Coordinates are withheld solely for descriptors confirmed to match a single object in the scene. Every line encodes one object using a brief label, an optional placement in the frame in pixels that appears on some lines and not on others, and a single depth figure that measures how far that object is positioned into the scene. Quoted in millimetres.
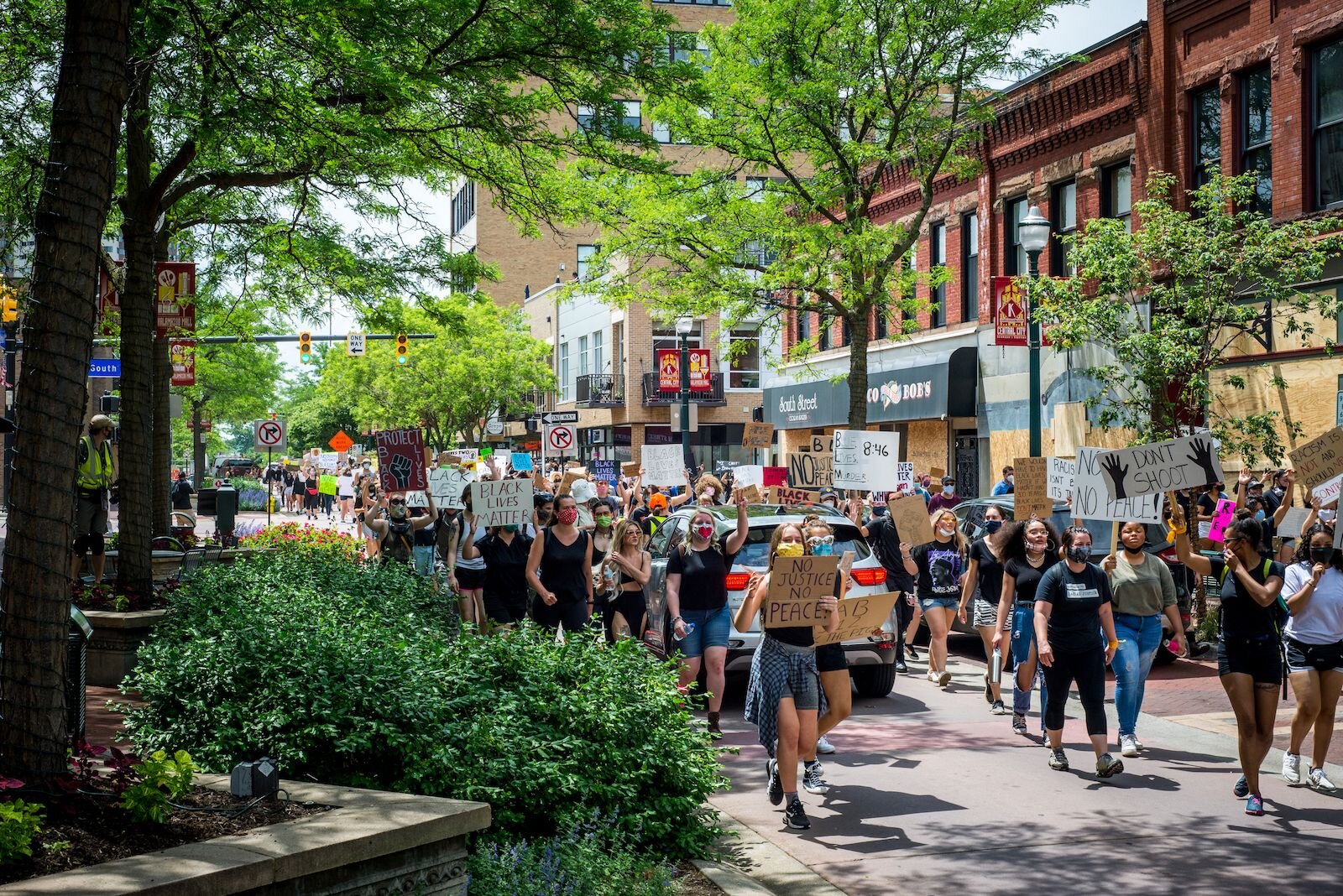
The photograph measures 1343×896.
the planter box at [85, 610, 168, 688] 11531
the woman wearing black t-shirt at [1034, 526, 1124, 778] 9875
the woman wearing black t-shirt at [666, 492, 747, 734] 10914
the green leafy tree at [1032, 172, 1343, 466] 17719
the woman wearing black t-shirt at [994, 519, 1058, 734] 11164
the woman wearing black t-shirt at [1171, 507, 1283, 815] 8602
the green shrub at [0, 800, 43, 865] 4332
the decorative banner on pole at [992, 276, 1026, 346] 23156
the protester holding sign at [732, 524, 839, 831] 8367
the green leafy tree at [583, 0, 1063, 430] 21938
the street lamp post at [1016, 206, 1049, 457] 18609
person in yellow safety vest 14023
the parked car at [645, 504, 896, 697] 12078
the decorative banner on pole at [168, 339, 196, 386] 25103
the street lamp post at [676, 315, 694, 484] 29844
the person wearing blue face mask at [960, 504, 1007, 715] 12469
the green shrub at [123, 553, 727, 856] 6242
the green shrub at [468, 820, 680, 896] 5488
